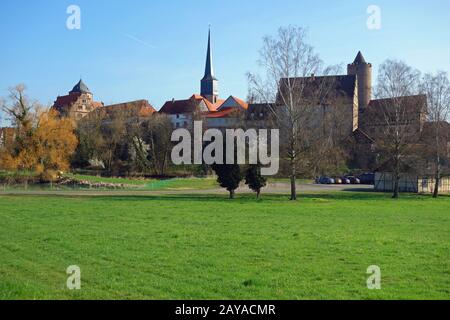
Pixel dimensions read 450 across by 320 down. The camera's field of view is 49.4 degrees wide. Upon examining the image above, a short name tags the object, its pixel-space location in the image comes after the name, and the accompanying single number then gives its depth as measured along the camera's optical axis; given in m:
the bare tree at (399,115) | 45.59
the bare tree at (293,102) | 38.84
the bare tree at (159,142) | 75.88
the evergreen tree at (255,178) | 40.19
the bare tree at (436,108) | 47.56
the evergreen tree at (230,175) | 40.31
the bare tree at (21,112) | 58.53
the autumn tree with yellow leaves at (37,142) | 57.12
